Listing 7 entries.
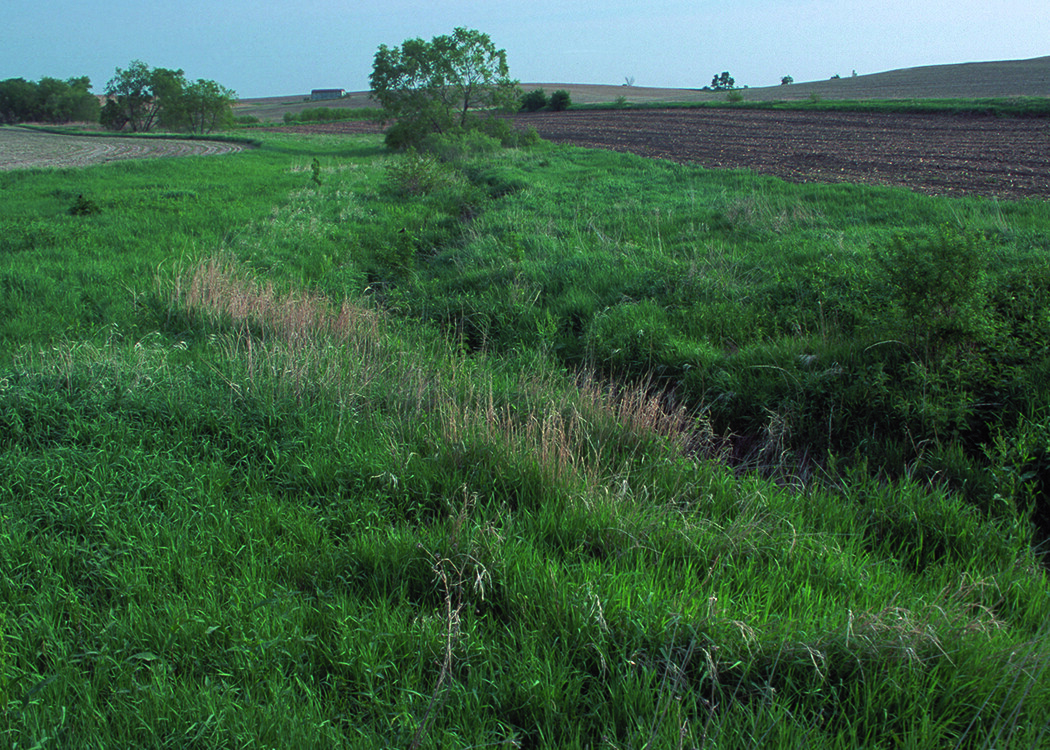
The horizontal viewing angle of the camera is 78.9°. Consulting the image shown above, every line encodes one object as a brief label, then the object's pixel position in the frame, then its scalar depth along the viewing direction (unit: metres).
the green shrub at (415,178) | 17.52
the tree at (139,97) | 64.50
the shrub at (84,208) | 13.73
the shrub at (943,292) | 5.05
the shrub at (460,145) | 26.12
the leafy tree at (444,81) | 33.81
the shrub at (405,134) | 33.53
